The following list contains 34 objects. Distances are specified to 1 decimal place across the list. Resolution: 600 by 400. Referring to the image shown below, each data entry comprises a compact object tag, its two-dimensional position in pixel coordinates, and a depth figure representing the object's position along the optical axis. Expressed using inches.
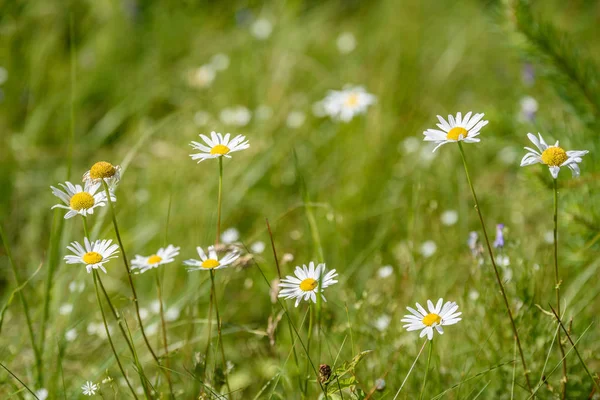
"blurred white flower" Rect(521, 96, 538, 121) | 104.4
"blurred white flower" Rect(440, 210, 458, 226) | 96.0
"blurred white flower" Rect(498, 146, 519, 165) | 111.9
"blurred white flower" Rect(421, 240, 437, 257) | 91.9
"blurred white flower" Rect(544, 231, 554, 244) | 91.8
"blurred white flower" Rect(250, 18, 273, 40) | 158.3
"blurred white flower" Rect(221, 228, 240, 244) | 89.5
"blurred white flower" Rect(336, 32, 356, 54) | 158.3
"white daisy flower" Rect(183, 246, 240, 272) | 80.4
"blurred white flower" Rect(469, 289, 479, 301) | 89.6
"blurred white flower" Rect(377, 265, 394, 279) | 88.4
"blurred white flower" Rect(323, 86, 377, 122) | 101.6
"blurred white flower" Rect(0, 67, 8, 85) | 123.3
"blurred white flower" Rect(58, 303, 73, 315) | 88.3
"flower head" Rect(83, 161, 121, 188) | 79.3
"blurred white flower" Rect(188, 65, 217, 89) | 132.3
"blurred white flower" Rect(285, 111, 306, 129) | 127.8
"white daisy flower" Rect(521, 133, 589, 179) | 78.7
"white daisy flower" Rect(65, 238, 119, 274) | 79.4
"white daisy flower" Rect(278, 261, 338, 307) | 79.9
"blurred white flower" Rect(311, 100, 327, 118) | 127.4
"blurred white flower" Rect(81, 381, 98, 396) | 80.5
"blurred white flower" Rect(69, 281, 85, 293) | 87.4
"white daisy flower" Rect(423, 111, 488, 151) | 79.0
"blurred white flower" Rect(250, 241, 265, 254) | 89.2
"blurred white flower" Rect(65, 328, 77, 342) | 87.8
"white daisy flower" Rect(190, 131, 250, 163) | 80.2
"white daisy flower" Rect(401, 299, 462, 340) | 78.9
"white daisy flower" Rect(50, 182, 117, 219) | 79.8
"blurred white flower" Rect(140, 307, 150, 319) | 90.3
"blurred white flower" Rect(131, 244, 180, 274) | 82.0
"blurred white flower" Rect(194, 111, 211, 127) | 124.9
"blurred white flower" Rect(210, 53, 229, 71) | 143.3
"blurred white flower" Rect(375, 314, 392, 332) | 86.9
